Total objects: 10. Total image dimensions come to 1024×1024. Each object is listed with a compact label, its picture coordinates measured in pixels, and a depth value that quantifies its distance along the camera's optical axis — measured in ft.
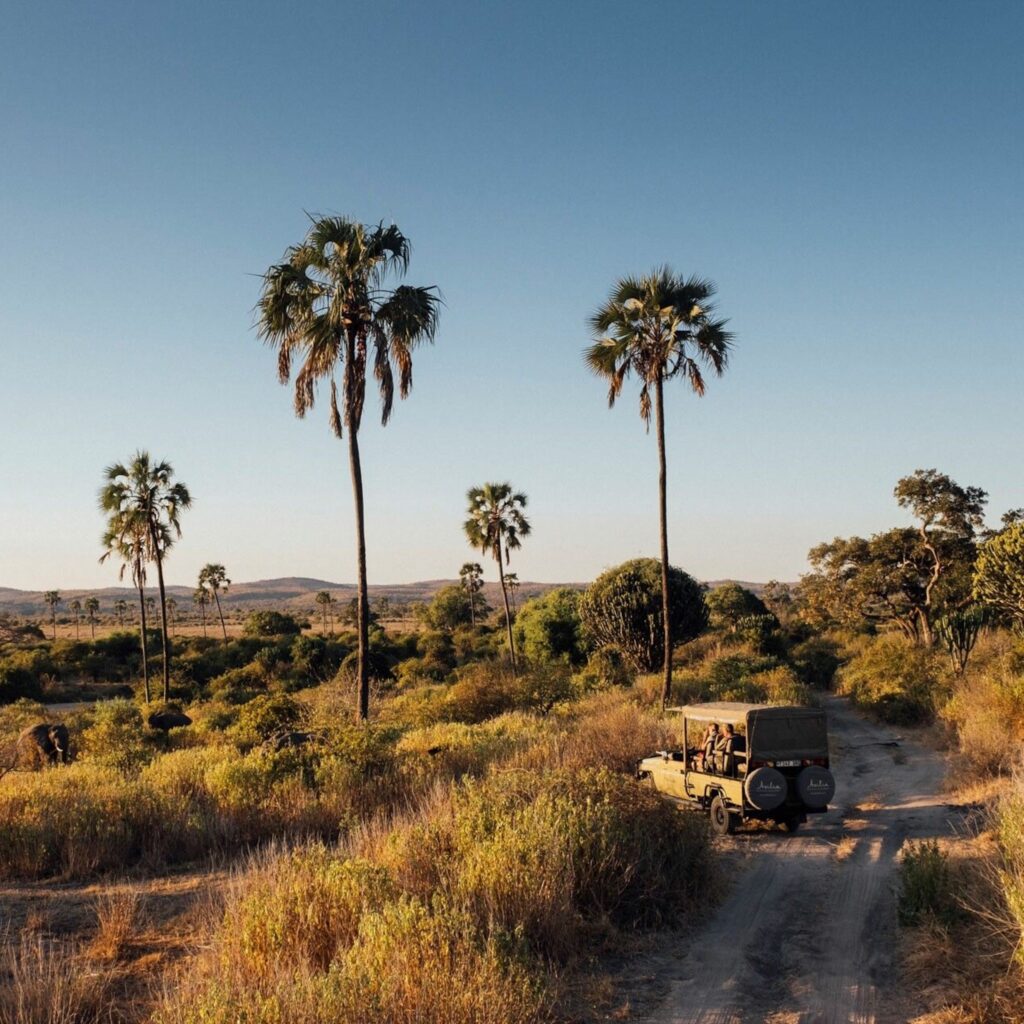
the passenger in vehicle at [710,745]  45.09
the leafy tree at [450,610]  292.81
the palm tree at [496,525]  170.30
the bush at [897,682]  80.12
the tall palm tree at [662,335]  84.12
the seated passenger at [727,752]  43.70
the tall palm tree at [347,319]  68.90
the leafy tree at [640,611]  120.37
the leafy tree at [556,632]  144.66
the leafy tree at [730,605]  179.44
